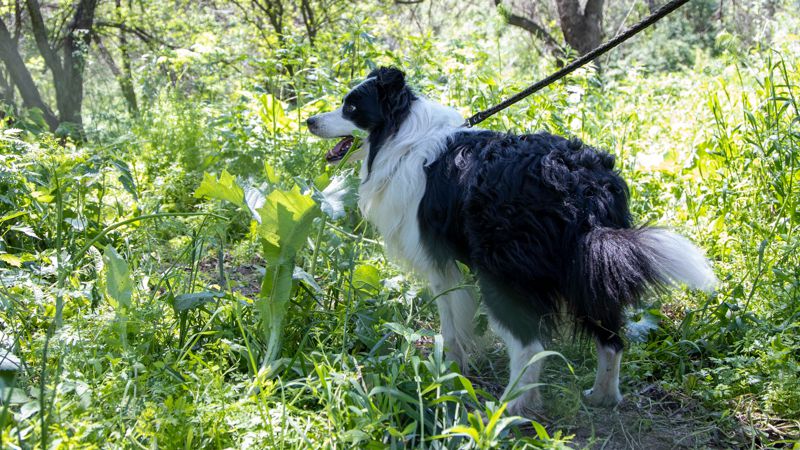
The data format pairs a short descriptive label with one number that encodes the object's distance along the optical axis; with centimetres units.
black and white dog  241
